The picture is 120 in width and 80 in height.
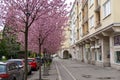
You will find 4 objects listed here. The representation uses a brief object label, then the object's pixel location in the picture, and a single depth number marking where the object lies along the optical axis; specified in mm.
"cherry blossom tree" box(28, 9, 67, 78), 9546
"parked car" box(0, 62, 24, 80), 6464
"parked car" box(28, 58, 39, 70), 15813
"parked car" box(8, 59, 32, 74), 11137
